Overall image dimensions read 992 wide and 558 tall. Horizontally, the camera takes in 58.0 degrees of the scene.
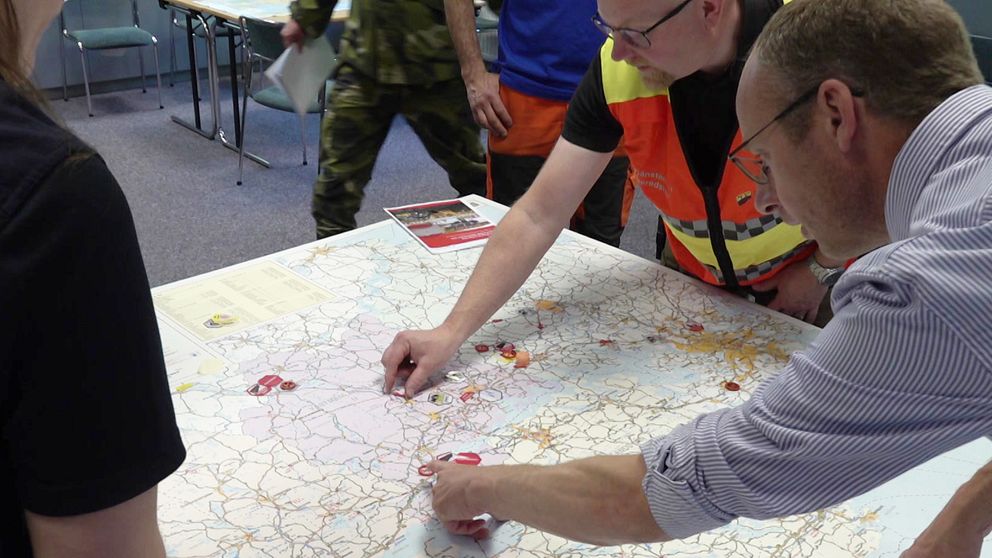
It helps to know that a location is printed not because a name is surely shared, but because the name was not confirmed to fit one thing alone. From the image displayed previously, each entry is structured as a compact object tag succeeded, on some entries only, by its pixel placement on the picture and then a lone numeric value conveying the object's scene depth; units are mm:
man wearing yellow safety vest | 1451
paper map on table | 1094
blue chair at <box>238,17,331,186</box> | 3666
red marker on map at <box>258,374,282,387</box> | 1357
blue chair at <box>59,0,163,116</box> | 4978
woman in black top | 560
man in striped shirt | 699
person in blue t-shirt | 2402
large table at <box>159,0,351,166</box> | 4102
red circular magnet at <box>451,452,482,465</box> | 1209
